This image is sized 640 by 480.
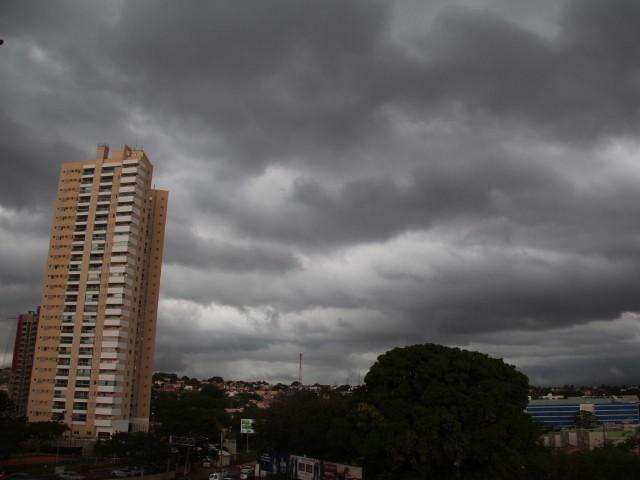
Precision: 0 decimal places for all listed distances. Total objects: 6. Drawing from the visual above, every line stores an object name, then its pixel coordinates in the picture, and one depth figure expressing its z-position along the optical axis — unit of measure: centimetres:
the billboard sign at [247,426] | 6803
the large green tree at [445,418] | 4175
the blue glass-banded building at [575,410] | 17012
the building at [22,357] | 14412
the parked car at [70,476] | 5936
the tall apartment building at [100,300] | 9225
